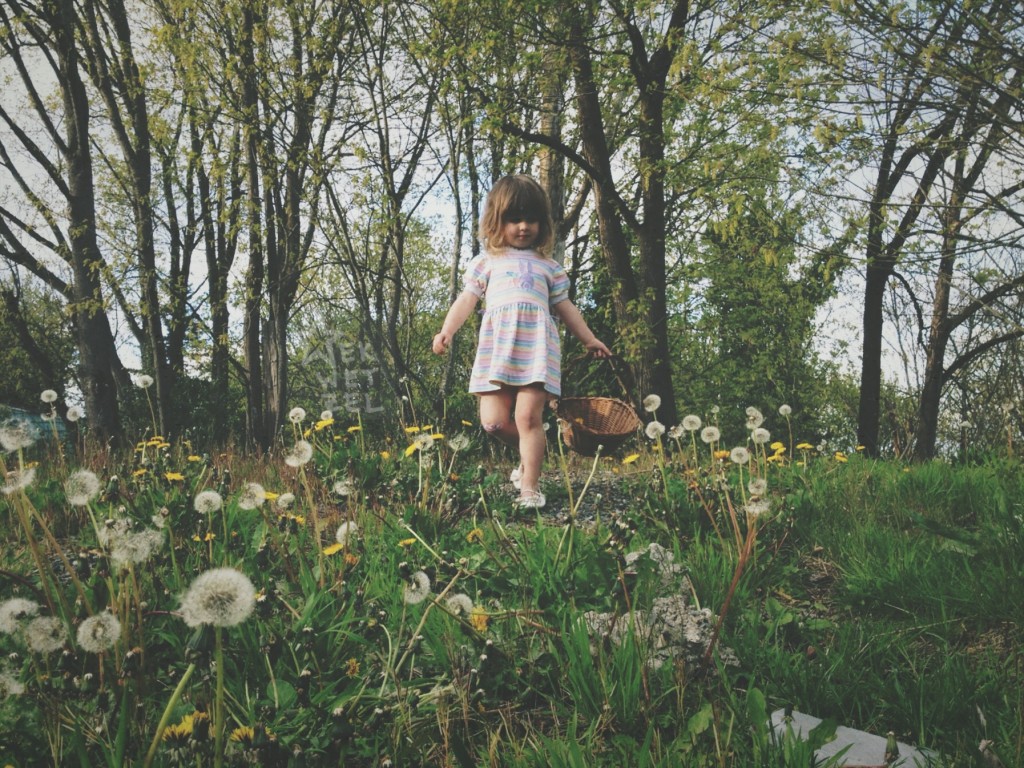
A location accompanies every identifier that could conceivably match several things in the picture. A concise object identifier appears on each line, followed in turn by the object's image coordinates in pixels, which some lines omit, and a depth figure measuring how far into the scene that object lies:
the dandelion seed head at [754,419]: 2.85
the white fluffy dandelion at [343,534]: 2.00
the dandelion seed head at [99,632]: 1.23
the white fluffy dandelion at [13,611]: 1.33
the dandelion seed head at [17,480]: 1.51
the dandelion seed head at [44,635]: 1.34
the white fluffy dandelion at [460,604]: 1.65
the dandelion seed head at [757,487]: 1.90
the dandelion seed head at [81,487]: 1.61
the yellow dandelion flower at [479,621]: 1.91
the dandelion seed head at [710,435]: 2.60
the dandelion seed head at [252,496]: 1.77
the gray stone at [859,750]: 1.42
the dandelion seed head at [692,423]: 2.78
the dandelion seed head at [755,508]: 1.78
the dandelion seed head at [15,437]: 1.63
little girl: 4.12
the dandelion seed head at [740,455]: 2.43
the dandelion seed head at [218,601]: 1.07
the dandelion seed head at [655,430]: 2.73
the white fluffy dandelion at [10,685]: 1.32
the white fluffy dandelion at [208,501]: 1.72
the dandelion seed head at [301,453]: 2.28
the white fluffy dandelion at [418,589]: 1.54
